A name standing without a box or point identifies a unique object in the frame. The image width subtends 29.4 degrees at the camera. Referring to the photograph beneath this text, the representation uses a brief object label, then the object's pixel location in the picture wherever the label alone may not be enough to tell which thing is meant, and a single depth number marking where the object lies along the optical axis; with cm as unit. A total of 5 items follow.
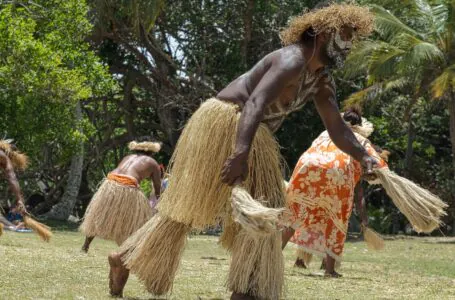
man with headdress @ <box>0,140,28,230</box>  789
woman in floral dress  792
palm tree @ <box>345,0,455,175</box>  1766
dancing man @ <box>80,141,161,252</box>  838
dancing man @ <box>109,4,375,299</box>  436
